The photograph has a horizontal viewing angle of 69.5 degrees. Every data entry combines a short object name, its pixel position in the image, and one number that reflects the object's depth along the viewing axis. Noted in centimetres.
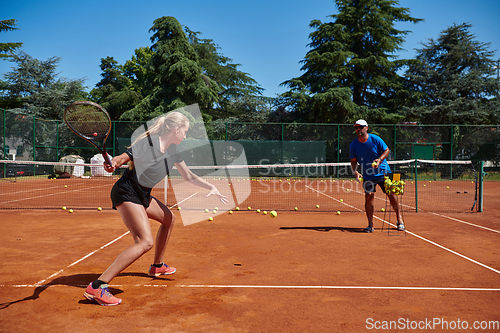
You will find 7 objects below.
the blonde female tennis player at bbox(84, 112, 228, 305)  282
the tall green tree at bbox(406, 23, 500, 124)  2367
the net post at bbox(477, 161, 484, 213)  752
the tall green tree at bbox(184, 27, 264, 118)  2917
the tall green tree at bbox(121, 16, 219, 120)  2381
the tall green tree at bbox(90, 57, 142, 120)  2694
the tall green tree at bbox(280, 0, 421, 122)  2428
